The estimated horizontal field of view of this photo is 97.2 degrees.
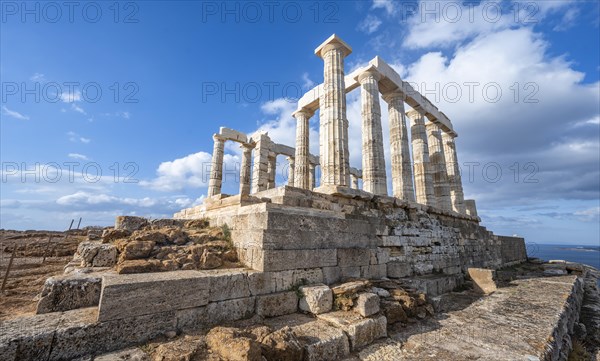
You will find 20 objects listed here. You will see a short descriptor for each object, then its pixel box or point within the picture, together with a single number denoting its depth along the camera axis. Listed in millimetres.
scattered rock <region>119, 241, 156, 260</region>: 4137
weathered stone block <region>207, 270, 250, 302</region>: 3734
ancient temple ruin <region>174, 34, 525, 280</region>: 4996
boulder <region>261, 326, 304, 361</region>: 2965
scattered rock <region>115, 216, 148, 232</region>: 5684
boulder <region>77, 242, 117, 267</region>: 4184
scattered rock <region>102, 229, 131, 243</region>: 4949
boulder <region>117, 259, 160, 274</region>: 3697
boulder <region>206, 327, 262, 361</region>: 2758
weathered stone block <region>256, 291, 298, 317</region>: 4078
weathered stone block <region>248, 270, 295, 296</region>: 4141
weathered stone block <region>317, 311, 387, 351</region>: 3703
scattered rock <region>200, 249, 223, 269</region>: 4312
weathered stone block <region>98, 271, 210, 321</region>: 3018
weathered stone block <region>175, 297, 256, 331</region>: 3465
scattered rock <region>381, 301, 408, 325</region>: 4531
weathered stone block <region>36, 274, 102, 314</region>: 3096
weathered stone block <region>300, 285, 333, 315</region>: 4281
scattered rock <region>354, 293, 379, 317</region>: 4156
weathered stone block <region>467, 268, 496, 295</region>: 8219
